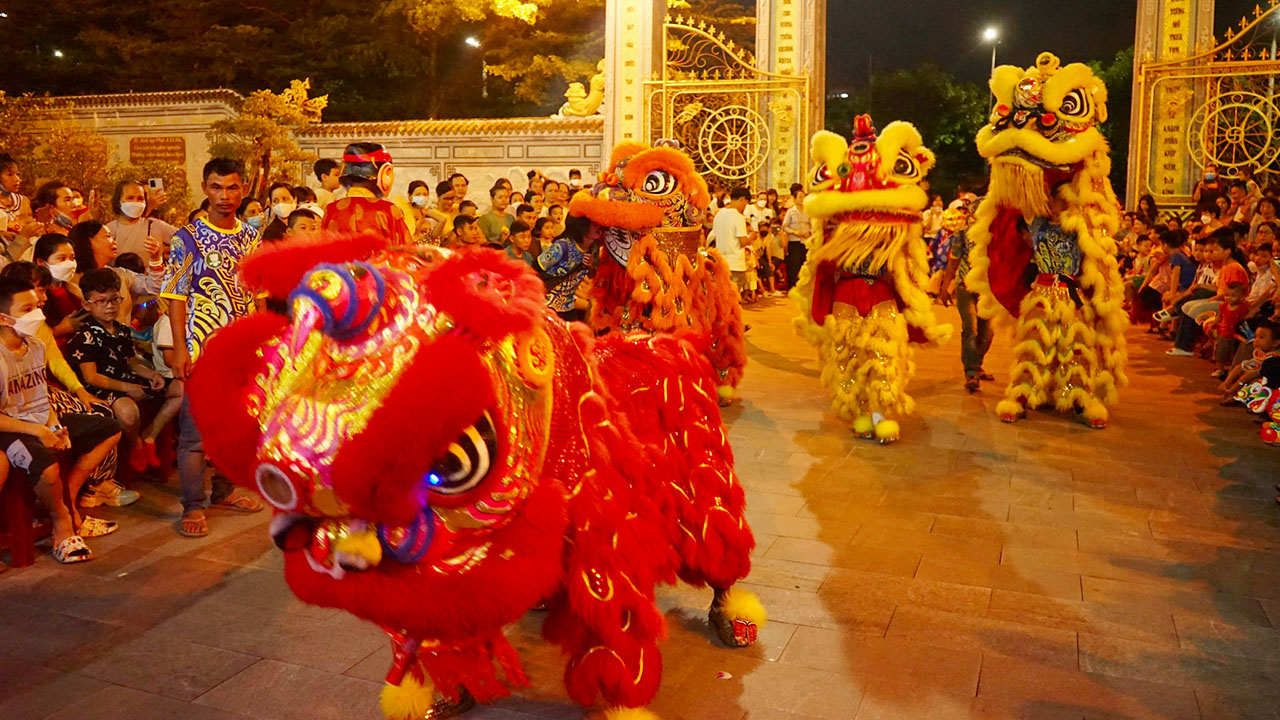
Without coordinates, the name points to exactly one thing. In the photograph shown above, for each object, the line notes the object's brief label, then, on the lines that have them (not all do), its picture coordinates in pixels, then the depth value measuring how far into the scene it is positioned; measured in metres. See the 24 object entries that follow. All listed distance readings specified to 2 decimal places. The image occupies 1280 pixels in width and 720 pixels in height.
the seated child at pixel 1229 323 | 8.02
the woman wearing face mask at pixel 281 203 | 6.45
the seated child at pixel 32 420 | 4.26
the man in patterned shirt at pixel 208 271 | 4.40
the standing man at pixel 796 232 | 14.02
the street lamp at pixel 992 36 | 30.47
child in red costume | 4.79
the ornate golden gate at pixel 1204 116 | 13.05
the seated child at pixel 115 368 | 4.98
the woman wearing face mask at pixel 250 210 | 6.66
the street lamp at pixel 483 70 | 21.22
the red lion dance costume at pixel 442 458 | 2.01
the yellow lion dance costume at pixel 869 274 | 5.89
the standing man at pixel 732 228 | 11.00
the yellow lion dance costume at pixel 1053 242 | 6.32
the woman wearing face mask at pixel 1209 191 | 12.42
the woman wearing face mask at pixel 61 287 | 5.02
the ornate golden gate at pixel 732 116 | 15.01
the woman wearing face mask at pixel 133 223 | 5.37
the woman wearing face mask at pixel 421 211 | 6.42
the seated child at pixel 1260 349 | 6.73
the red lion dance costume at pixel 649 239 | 6.36
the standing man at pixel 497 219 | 9.02
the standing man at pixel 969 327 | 7.85
